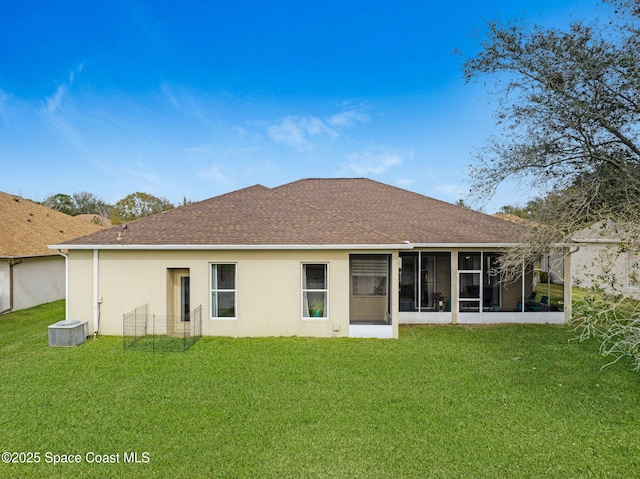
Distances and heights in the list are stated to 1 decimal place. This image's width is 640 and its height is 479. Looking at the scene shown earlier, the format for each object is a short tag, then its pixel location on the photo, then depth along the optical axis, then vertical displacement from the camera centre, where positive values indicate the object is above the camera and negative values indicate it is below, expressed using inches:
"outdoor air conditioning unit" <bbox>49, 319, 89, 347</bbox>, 333.7 -106.9
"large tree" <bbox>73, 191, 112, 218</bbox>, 2220.5 +243.0
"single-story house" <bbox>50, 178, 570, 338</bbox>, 369.1 -43.2
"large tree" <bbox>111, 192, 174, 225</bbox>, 1530.5 +154.7
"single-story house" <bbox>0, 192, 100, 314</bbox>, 522.5 -34.9
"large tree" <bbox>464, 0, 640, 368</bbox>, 274.2 +117.5
